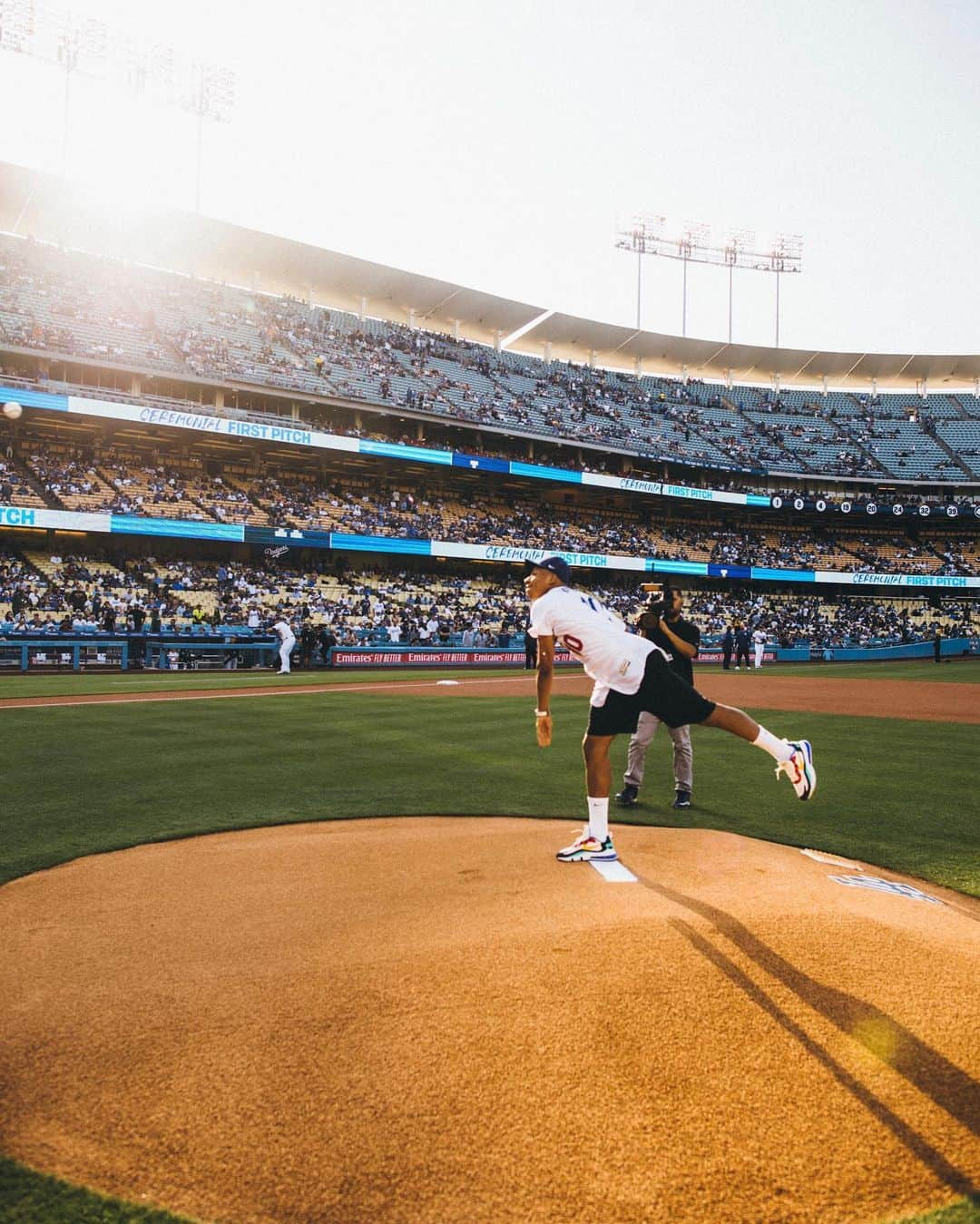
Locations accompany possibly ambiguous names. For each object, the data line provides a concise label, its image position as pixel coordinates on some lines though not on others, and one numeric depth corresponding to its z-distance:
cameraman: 7.27
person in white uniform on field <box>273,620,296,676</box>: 25.44
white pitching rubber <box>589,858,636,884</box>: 4.94
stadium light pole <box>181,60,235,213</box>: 45.03
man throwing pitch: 5.38
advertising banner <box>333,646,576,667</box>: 30.17
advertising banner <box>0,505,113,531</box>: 30.25
